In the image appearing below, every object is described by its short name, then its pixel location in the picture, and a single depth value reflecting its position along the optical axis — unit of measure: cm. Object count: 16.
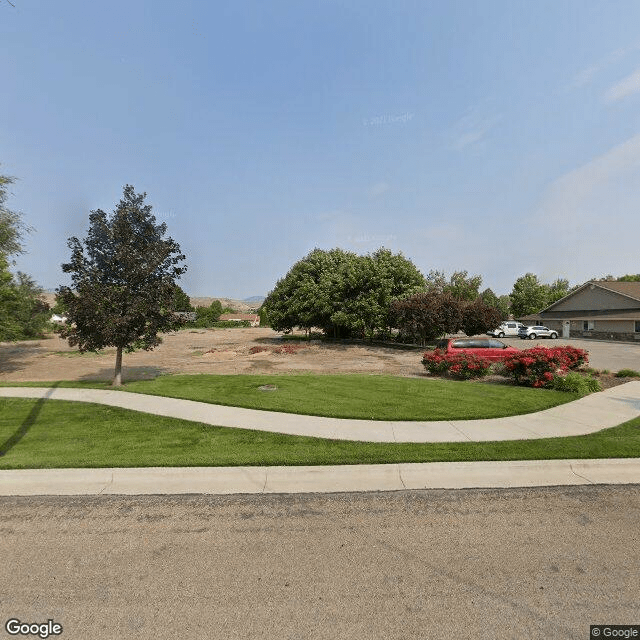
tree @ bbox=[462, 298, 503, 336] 2517
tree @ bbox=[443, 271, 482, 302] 5314
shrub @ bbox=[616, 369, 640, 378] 1335
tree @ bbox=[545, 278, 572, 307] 7802
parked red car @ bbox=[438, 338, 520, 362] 1570
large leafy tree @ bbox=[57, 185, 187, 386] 1073
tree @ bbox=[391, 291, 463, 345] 2294
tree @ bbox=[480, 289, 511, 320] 6352
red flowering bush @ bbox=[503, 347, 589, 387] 1131
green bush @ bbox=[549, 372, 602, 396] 1060
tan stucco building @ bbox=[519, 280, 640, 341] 3394
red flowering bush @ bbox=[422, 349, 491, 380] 1292
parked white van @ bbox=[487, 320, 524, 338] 3838
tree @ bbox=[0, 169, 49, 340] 1491
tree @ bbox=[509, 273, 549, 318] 6138
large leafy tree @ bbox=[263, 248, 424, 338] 2680
